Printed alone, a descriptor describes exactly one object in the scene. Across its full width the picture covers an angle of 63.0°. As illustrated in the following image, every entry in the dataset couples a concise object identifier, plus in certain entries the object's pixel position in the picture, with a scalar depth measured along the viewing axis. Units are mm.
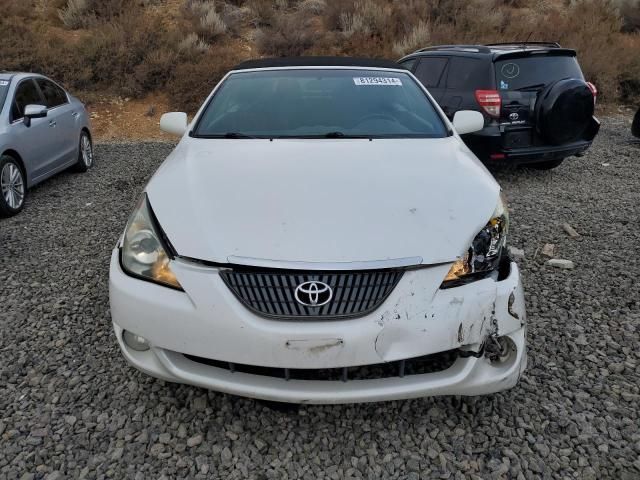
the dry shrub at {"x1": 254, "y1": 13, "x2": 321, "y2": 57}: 15117
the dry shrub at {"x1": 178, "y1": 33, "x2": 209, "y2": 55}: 14188
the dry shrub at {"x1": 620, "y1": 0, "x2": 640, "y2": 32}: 18389
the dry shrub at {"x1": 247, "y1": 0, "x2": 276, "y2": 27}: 17312
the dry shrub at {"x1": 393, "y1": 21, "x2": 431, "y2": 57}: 14703
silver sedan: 5680
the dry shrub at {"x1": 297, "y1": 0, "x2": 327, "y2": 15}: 17812
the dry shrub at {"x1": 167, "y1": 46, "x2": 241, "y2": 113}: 12695
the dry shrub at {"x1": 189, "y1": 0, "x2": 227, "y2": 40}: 15678
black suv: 5898
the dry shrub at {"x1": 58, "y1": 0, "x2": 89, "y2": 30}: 16172
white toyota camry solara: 1990
